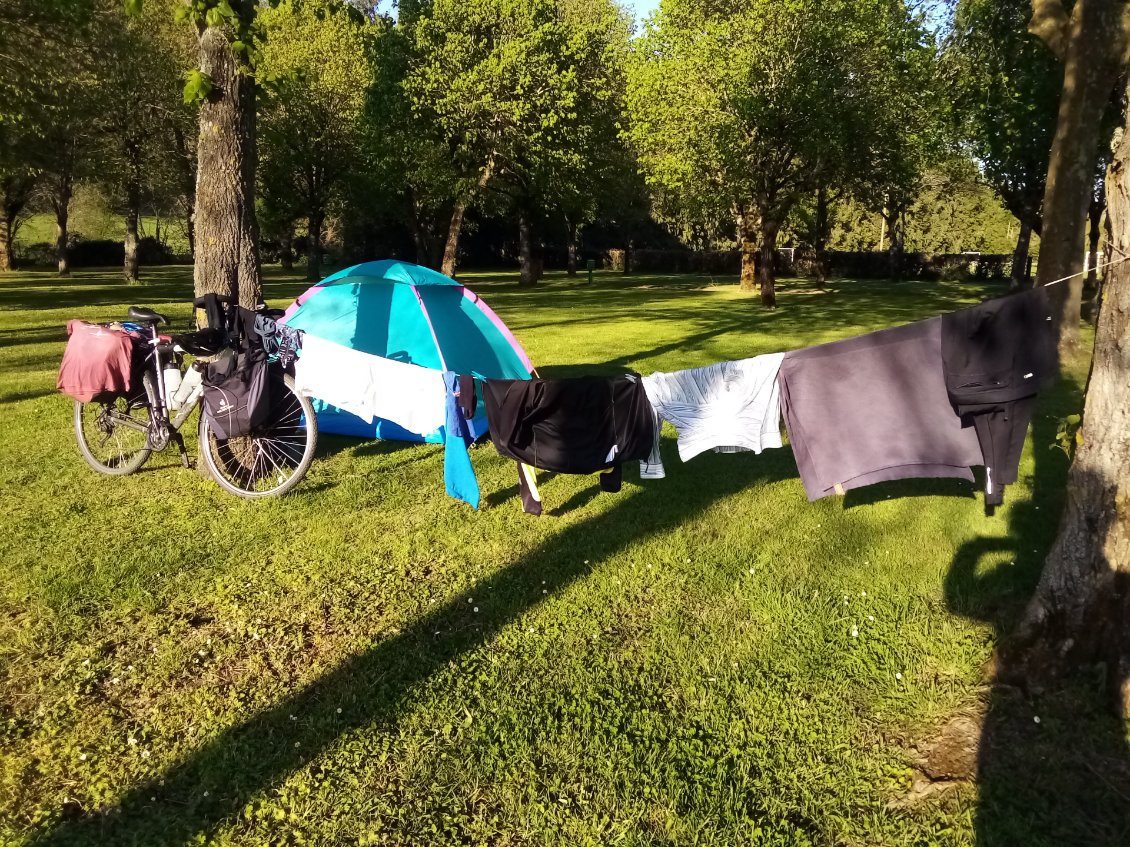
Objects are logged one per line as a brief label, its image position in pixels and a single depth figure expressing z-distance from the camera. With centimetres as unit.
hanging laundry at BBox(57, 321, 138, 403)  557
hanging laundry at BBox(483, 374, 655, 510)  468
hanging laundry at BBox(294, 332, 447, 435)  516
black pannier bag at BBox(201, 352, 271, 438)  533
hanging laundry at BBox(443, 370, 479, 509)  488
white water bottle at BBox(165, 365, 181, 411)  577
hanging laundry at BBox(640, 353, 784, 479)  455
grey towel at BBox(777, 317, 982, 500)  409
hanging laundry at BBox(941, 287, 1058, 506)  369
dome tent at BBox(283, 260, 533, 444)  762
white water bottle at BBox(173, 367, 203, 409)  562
